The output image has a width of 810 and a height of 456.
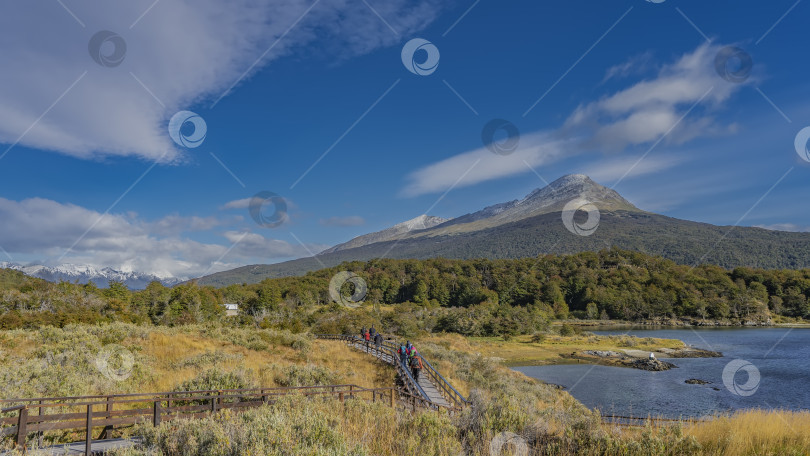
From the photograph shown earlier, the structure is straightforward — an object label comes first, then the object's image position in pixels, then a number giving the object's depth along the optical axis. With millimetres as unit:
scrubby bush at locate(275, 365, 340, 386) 20734
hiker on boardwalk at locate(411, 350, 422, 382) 23653
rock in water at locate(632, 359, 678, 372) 47156
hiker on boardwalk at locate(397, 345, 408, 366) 25725
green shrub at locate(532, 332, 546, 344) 74875
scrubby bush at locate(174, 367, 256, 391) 16828
